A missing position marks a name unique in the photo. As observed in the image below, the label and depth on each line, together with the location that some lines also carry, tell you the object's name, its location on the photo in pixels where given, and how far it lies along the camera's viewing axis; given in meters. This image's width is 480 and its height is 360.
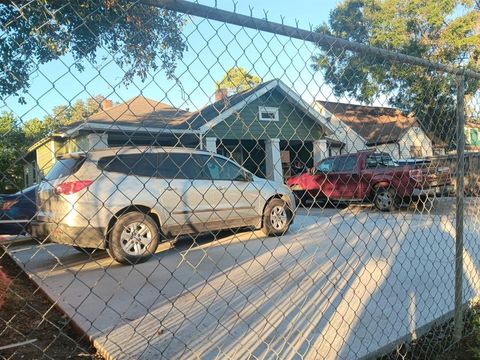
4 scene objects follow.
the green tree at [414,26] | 24.42
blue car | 6.10
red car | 4.47
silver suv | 3.96
